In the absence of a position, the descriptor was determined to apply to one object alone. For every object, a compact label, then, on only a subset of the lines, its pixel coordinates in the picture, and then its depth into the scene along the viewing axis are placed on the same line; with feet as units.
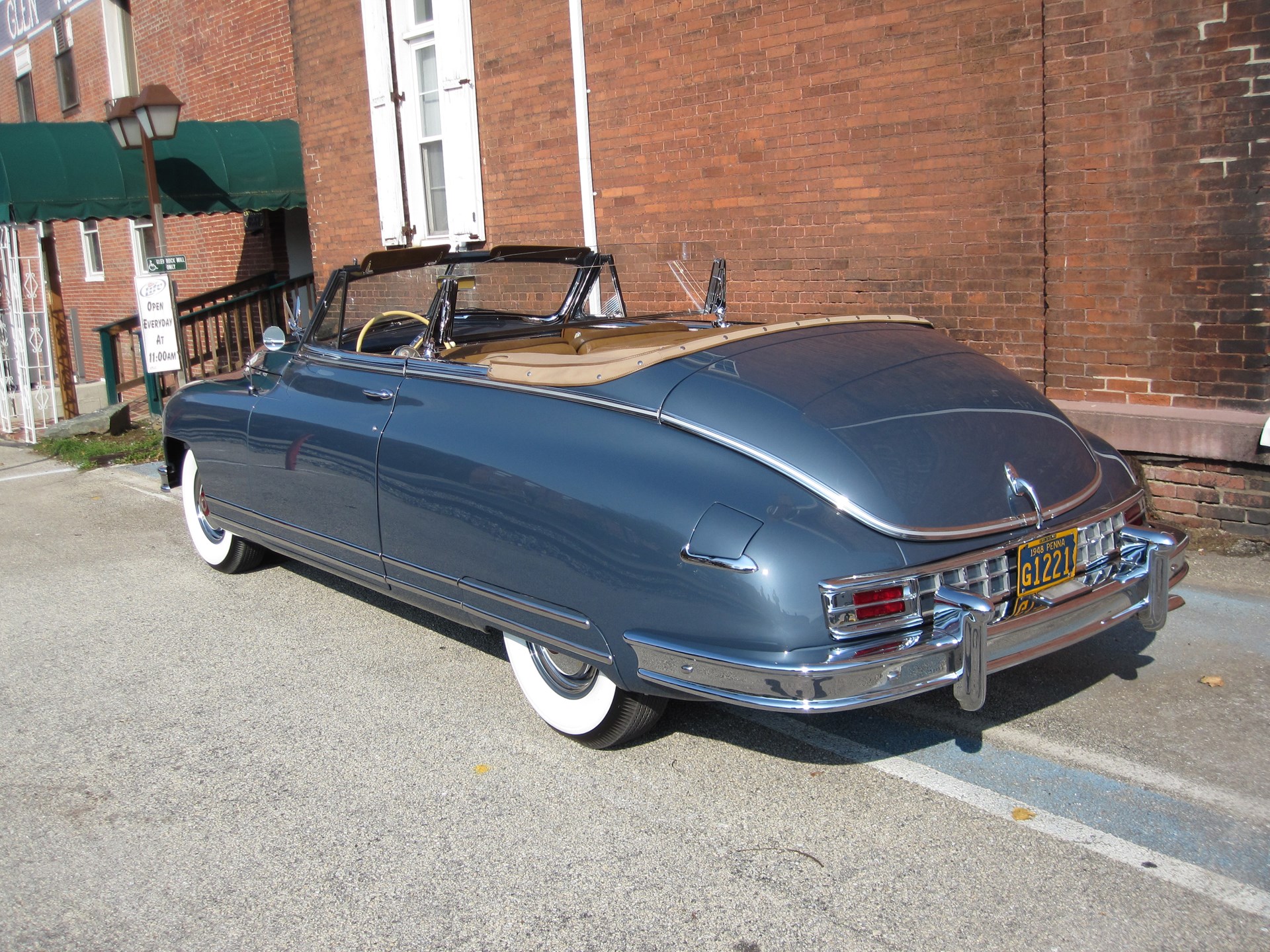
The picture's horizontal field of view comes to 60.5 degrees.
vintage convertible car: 9.78
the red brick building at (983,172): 17.90
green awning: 36.29
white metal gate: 35.78
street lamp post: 32.86
